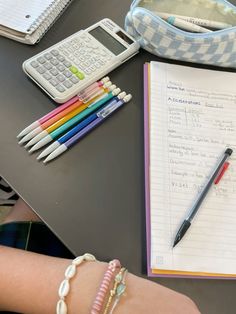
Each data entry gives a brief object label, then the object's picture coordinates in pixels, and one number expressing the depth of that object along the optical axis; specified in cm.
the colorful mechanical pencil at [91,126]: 50
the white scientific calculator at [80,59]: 55
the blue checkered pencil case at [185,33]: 57
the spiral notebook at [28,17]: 60
